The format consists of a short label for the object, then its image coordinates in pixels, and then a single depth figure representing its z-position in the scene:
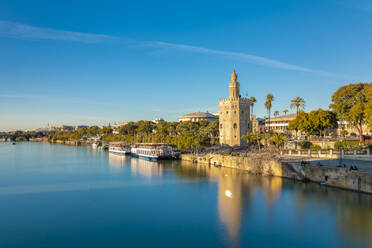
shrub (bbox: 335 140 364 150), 38.83
